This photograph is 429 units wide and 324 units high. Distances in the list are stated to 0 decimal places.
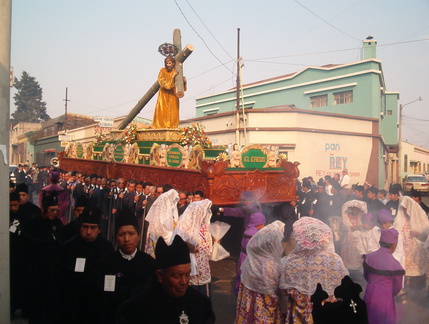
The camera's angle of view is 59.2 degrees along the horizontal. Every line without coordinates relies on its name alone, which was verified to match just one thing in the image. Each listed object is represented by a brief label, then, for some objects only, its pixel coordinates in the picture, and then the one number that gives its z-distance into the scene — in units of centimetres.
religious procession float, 794
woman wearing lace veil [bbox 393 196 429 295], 632
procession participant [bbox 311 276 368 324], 236
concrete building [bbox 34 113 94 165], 3697
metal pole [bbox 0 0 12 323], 411
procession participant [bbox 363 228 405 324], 418
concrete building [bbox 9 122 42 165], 4613
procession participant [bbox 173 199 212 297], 495
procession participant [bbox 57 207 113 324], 334
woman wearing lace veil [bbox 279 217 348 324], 360
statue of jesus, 1277
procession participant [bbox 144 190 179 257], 545
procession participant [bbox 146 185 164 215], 810
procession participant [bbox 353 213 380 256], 612
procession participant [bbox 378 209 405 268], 543
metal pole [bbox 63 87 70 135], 4014
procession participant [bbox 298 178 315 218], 1006
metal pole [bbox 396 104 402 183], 3130
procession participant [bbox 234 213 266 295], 527
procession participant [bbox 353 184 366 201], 905
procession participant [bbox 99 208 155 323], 319
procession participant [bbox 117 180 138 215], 917
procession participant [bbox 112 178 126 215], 948
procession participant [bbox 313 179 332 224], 944
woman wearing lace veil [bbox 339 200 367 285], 652
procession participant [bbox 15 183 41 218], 613
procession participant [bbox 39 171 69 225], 943
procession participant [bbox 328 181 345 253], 842
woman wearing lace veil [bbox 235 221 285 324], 392
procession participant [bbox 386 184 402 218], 797
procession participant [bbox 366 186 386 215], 833
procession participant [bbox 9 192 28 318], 496
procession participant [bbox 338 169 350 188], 1387
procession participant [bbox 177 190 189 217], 755
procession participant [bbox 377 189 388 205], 893
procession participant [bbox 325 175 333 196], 1134
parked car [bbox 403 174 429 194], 2570
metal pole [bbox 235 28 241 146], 2019
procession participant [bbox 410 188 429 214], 702
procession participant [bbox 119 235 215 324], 227
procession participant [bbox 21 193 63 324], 412
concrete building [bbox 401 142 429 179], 4175
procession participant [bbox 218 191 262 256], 865
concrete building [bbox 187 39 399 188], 1984
